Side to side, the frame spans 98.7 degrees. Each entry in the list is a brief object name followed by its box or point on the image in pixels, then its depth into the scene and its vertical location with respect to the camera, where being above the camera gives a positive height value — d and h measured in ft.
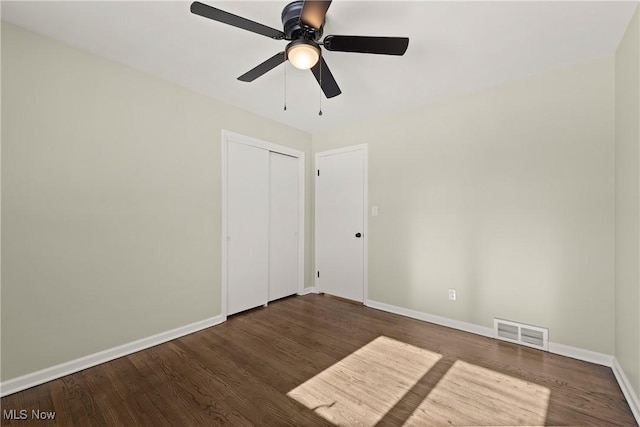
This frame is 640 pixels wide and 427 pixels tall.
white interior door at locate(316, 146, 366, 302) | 12.35 -0.28
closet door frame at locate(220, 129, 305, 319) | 10.32 +0.99
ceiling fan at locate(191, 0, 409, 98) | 4.96 +3.54
